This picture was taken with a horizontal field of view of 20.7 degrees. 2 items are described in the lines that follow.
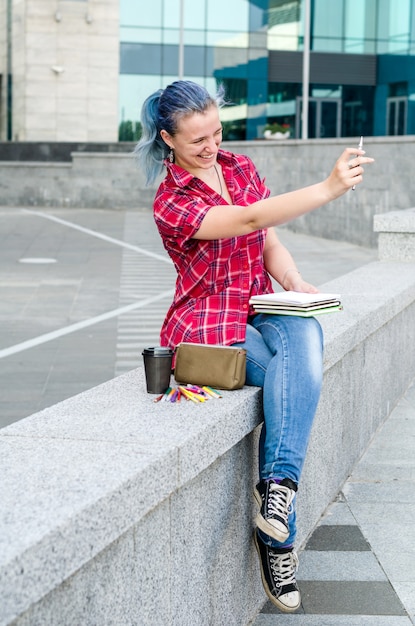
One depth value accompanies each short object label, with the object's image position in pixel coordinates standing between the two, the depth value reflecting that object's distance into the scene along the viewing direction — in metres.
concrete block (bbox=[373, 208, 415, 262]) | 8.18
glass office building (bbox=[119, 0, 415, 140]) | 40.06
